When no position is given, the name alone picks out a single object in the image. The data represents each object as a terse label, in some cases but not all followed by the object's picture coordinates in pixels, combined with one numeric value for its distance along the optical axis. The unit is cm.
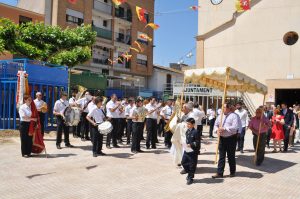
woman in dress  1278
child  758
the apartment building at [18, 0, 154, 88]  3303
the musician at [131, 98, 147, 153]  1122
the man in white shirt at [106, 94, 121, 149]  1221
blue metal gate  1492
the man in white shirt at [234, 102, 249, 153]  1232
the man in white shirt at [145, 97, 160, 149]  1194
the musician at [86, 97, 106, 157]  1023
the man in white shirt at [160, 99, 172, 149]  1361
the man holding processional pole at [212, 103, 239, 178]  833
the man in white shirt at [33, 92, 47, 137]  1166
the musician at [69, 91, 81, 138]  1381
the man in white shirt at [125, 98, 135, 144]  1336
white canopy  967
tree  1981
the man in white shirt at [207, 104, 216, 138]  1778
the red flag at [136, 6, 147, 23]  1904
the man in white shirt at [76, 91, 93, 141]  1385
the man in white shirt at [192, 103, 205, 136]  1138
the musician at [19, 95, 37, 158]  963
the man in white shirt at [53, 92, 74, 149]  1146
